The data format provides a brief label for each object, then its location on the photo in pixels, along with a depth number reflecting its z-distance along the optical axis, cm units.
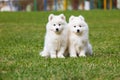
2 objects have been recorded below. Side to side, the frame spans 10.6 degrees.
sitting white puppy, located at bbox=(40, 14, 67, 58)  1301
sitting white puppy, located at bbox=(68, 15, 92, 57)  1304
